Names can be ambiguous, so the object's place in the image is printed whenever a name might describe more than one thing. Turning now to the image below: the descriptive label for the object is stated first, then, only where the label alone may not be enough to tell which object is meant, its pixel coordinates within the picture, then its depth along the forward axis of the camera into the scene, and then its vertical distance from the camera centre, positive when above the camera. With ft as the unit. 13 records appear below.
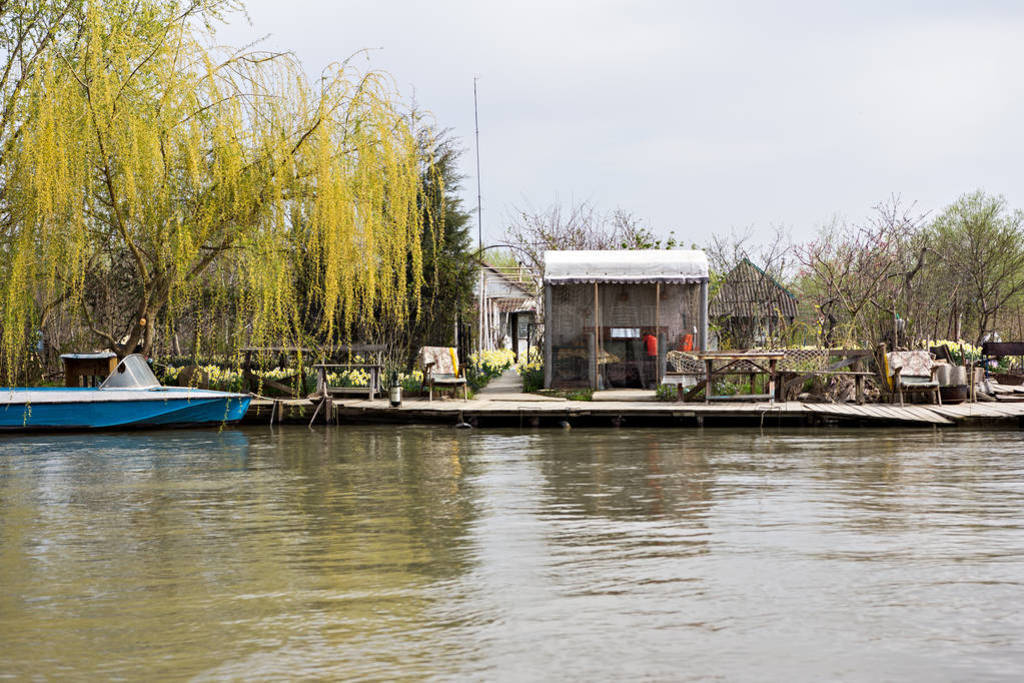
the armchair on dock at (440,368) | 70.23 +0.25
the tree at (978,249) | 121.49 +13.46
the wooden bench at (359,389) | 67.62 -0.63
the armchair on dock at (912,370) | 66.44 -0.26
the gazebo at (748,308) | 86.94 +4.86
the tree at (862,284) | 74.13 +5.76
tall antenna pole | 79.26 +9.23
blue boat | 59.52 -1.37
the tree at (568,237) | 106.42 +12.21
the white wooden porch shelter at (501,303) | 113.19 +7.32
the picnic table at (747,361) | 63.16 +0.24
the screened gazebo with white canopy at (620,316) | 79.36 +3.59
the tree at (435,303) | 78.02 +4.58
